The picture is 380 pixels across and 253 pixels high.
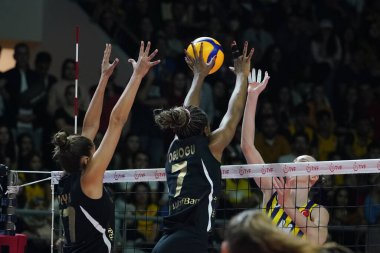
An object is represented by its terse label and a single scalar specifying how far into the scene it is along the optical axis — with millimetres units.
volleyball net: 9638
